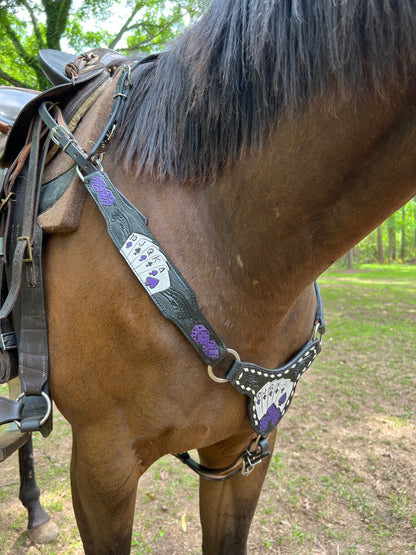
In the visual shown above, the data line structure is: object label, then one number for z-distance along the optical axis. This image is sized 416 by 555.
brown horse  0.74
